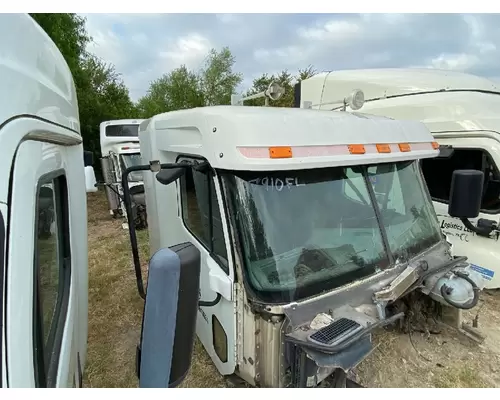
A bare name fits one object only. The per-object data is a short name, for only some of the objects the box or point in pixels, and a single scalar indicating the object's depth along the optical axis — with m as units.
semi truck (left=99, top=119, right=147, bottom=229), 9.12
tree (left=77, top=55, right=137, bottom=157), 17.34
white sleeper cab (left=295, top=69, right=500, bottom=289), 4.11
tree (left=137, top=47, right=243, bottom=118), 25.11
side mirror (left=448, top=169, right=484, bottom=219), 2.74
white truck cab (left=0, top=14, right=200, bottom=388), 1.01
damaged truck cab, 1.99
